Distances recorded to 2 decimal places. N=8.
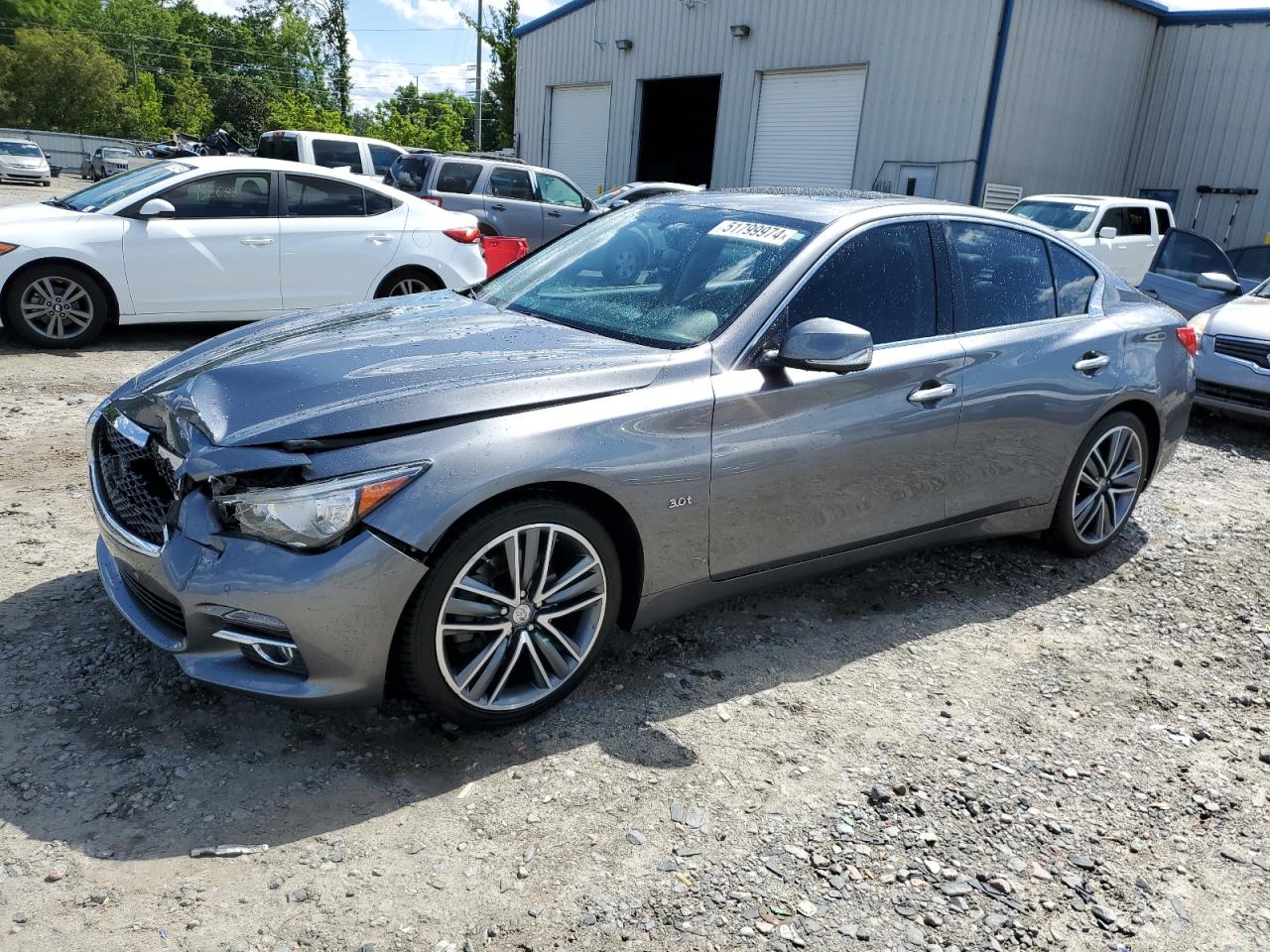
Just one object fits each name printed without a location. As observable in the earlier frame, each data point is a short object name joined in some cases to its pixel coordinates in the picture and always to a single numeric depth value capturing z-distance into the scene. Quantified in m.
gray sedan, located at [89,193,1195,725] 2.66
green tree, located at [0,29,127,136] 61.16
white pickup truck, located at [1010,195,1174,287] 13.48
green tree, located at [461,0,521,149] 38.34
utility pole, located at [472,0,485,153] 39.22
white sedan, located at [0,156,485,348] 7.53
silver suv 13.89
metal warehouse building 17.17
